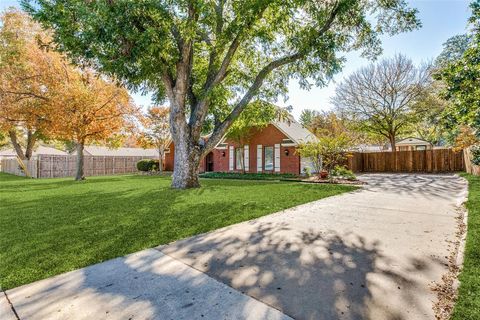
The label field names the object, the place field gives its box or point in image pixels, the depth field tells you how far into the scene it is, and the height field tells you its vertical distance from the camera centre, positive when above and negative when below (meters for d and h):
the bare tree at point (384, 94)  22.50 +6.25
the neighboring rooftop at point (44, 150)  36.58 +1.91
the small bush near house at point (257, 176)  16.92 -0.93
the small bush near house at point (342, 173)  14.08 -0.58
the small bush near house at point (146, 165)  27.31 -0.21
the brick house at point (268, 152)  19.39 +0.89
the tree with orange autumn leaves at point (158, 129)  25.23 +3.36
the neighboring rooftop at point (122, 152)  31.93 +1.44
